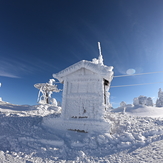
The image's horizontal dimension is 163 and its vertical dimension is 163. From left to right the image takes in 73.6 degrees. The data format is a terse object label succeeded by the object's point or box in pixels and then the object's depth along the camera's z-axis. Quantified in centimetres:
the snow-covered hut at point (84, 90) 677
